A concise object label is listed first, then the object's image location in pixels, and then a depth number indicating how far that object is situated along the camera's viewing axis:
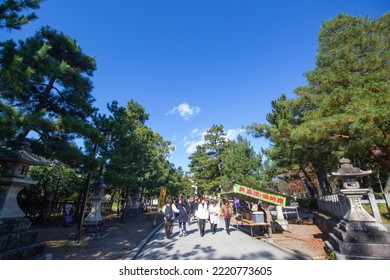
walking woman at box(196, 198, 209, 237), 9.42
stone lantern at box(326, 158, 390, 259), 4.62
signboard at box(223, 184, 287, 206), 9.67
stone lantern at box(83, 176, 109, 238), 9.45
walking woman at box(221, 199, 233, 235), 10.15
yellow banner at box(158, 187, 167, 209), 13.05
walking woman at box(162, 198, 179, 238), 9.16
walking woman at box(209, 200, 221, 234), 10.25
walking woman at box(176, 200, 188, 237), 9.47
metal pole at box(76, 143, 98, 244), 8.13
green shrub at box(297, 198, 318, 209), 19.44
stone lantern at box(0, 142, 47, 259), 4.73
